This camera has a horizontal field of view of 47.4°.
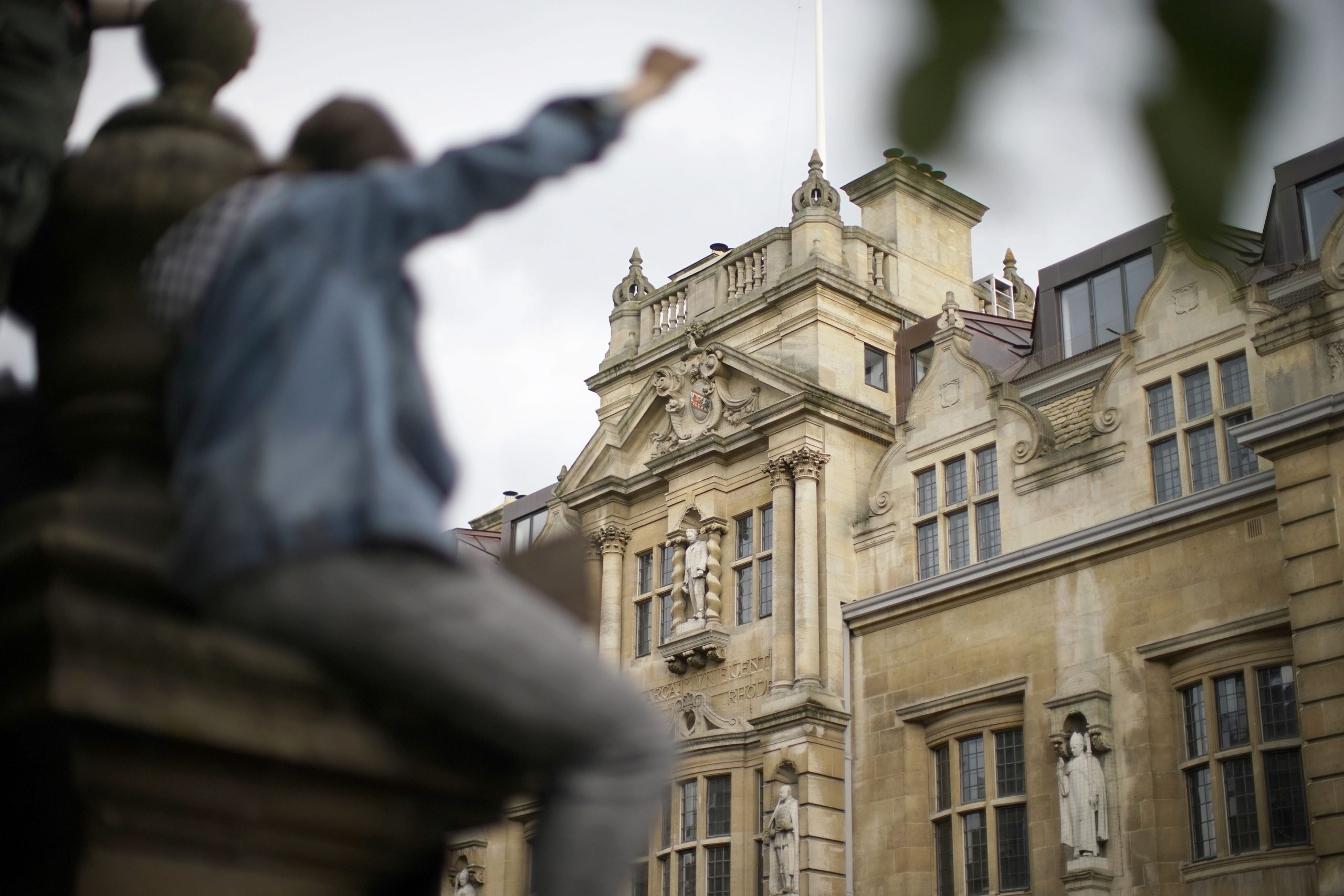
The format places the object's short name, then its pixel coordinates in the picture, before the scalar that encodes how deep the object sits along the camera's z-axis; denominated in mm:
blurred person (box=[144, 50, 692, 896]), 2398
